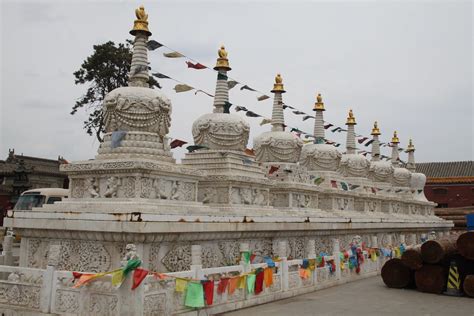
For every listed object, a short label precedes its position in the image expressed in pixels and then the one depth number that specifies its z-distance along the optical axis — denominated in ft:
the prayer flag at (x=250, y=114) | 67.09
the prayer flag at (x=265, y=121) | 73.92
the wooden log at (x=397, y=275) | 52.65
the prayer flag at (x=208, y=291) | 35.76
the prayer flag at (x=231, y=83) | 62.86
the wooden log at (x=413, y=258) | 50.70
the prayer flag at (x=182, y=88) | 57.52
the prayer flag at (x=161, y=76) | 55.01
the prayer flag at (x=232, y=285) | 38.78
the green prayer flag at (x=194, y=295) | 34.83
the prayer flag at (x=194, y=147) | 58.34
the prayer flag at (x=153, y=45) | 51.06
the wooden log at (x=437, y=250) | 48.57
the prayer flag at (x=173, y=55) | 54.29
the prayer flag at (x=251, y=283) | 41.13
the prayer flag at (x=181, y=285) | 33.94
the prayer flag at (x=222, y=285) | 37.76
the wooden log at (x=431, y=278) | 49.78
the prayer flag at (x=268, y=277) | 43.50
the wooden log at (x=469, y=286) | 47.10
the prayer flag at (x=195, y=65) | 57.72
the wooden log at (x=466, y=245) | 47.47
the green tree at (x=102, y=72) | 109.19
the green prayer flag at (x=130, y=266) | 30.78
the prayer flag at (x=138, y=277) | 30.83
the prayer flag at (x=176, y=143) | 57.11
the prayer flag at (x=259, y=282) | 42.10
